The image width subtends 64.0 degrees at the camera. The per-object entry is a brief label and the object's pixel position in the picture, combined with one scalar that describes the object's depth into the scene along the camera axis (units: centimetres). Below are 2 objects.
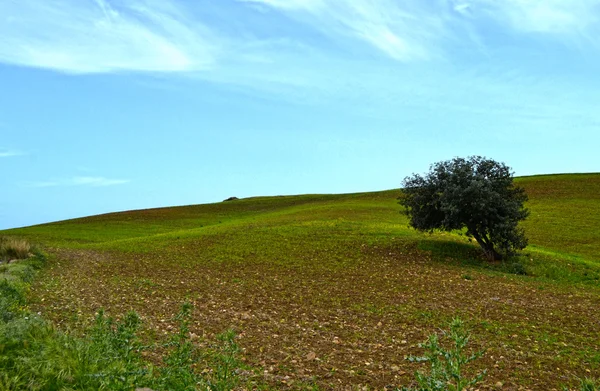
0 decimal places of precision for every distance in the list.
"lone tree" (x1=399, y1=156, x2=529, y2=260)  2695
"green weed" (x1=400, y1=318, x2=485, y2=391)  466
